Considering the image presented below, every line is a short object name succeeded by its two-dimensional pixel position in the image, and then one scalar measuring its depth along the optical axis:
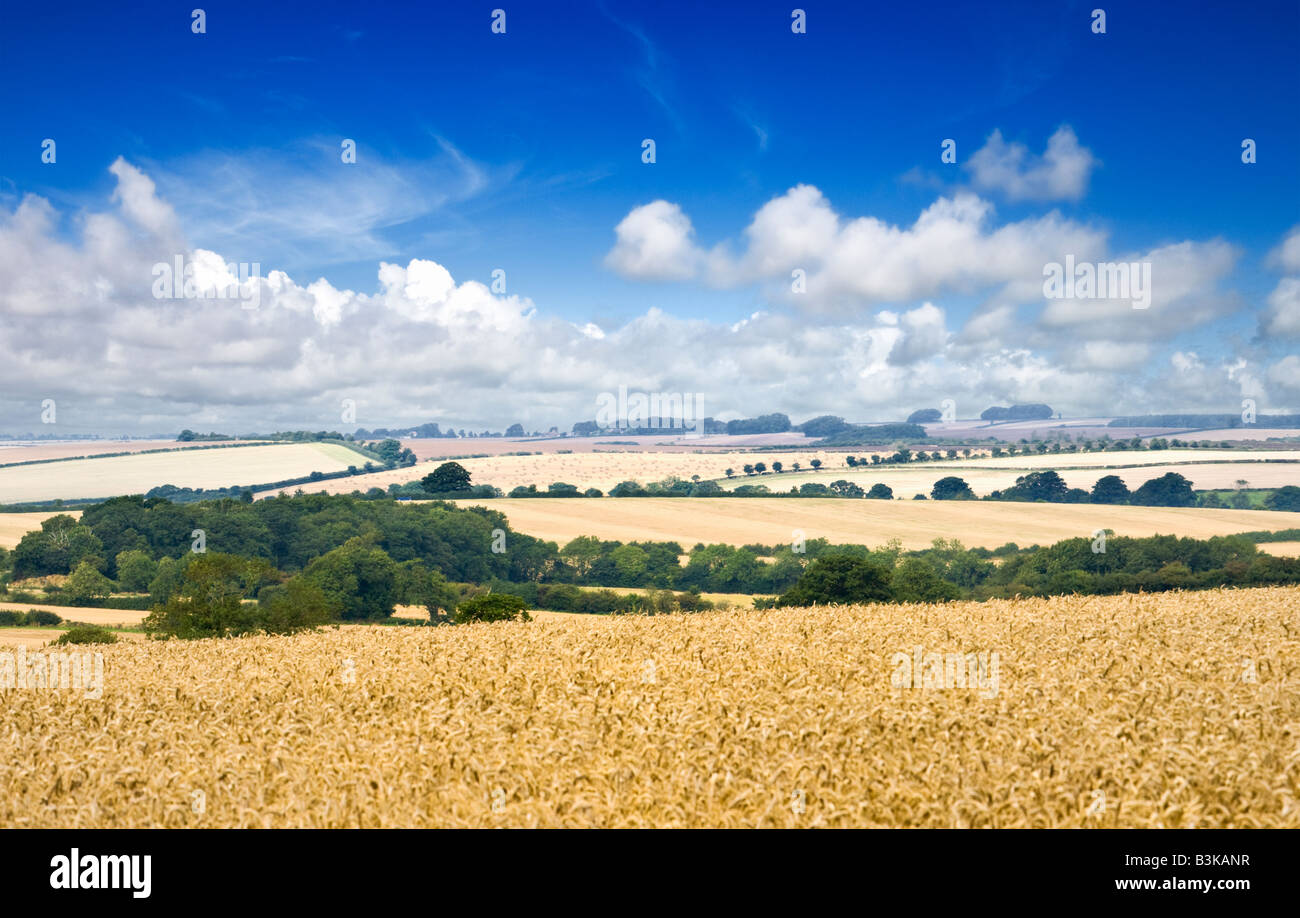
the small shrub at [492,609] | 32.41
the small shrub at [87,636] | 34.19
